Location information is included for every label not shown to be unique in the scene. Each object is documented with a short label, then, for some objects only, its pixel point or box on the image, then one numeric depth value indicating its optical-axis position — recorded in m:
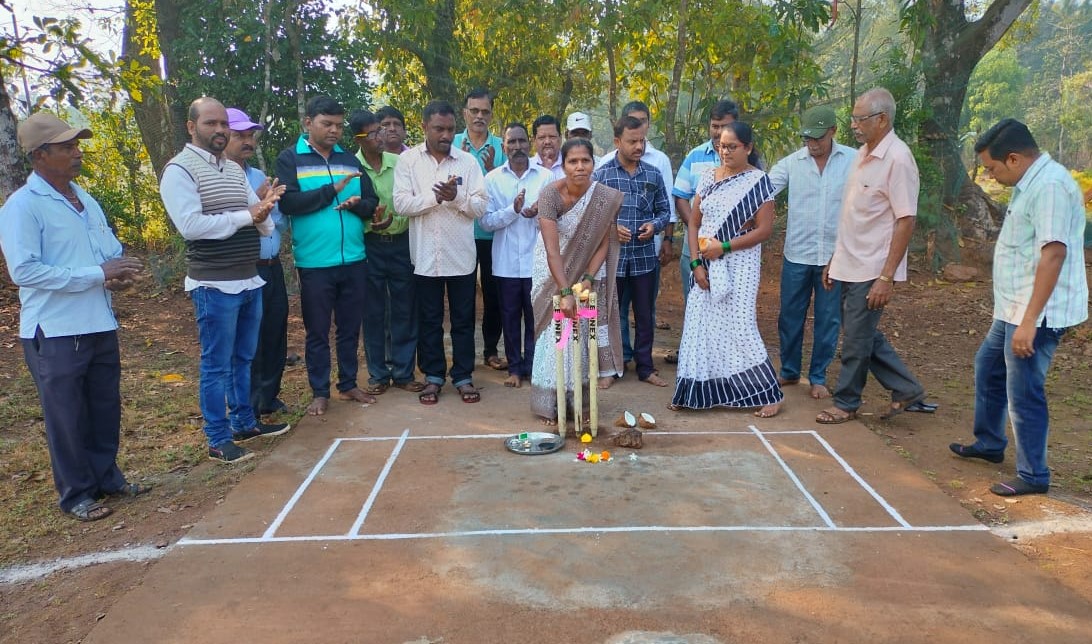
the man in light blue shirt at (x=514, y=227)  5.69
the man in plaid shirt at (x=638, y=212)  5.41
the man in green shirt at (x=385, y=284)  5.44
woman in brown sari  4.80
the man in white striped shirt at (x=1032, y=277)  3.62
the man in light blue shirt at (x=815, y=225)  5.22
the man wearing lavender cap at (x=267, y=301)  4.82
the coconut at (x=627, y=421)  4.81
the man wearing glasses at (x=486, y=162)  5.98
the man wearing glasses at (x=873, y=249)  4.52
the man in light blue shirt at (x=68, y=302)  3.57
